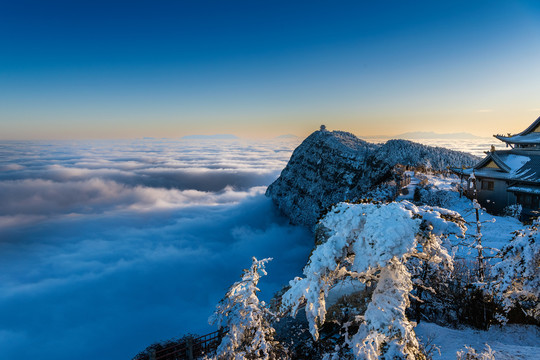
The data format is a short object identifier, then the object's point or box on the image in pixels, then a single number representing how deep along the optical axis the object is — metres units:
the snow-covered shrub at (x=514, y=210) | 19.75
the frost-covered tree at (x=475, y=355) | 7.30
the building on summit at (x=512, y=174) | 20.06
